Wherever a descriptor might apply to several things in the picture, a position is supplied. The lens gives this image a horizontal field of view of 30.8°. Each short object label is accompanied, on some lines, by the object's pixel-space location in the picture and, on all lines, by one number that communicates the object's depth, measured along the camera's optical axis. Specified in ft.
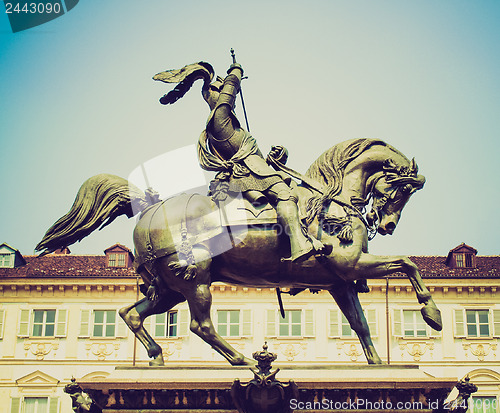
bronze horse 41.98
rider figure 41.55
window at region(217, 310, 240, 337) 138.62
